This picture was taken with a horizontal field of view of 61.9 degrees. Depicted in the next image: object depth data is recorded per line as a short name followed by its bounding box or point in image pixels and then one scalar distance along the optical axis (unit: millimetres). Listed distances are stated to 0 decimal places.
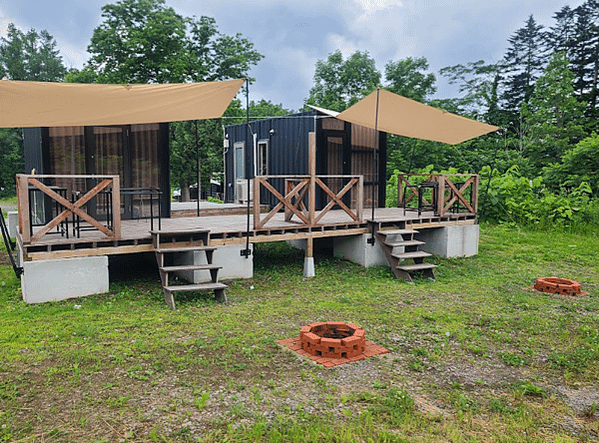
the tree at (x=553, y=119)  21109
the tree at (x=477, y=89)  26500
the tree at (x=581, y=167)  12570
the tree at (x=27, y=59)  30391
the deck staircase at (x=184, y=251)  5613
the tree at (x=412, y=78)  24484
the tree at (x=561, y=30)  29117
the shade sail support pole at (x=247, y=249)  6703
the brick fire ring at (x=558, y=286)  6480
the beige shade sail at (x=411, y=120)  7797
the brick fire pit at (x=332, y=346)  4146
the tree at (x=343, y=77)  28062
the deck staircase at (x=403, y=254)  7125
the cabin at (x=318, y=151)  9773
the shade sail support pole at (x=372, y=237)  7766
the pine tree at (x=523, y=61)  28641
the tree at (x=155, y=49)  19750
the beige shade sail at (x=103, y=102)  5422
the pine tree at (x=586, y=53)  25212
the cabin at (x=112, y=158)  7422
